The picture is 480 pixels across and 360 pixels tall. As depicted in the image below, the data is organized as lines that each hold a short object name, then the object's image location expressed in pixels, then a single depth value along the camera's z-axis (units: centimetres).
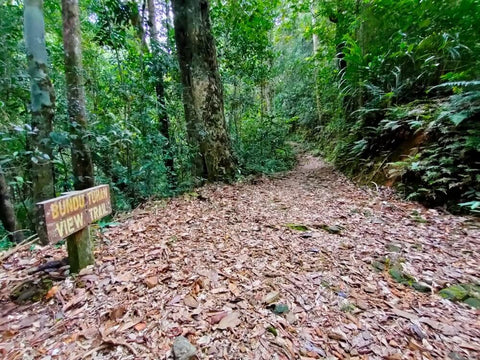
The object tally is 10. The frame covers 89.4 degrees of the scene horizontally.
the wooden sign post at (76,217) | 176
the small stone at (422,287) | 197
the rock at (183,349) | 137
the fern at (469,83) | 326
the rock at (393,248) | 251
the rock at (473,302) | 179
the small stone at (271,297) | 181
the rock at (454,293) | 188
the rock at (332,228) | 296
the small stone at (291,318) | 166
